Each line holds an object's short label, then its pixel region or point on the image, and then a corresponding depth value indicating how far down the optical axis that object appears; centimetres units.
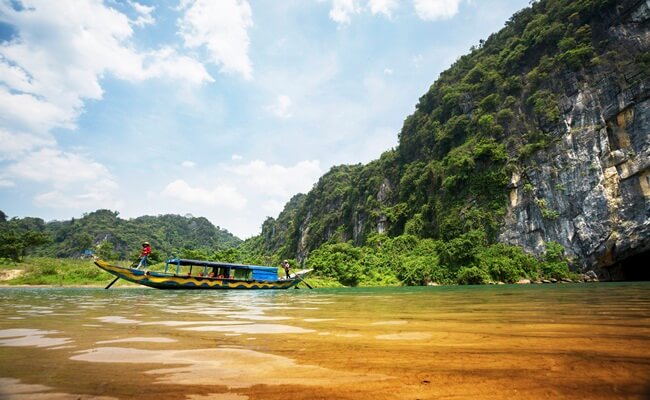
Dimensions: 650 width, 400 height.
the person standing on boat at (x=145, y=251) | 1836
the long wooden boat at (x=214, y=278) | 1723
